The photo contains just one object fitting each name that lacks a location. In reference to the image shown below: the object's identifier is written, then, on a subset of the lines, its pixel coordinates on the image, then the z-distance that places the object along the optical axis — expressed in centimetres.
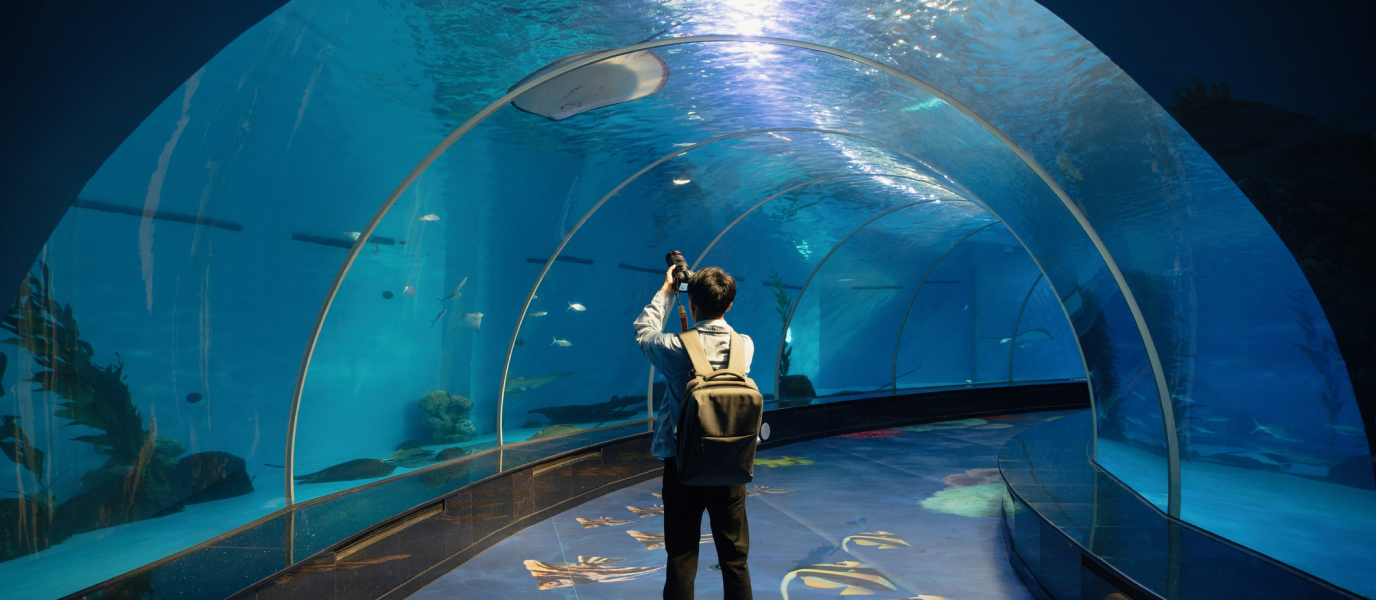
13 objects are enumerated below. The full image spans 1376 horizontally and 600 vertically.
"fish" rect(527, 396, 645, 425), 1354
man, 299
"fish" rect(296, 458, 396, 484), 1208
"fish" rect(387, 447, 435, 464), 1302
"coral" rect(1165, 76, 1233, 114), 316
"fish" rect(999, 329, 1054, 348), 1938
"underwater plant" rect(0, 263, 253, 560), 433
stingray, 668
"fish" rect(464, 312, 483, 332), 1347
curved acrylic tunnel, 435
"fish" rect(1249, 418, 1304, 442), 411
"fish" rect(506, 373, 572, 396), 1550
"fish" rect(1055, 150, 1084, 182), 546
